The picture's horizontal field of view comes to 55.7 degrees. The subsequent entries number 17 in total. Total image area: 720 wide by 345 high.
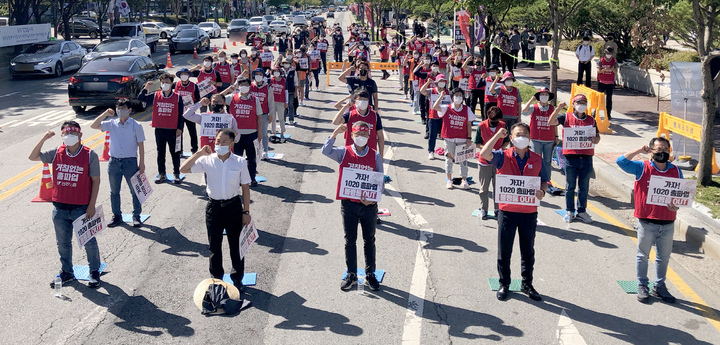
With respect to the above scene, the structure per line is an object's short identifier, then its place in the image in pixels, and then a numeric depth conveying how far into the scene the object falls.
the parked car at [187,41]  40.38
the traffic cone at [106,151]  10.40
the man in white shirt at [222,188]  6.74
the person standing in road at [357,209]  7.07
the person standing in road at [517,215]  6.92
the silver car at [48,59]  27.91
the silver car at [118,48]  27.77
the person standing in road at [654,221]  6.93
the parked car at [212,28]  57.97
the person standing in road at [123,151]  9.30
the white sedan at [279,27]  58.53
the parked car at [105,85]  18.27
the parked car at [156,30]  46.05
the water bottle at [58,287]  7.11
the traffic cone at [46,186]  7.88
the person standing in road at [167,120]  11.45
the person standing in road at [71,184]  7.16
